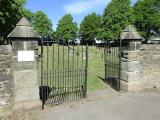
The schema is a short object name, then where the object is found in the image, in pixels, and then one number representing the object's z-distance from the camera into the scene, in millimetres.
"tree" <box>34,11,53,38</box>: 27690
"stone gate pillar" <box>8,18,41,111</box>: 3568
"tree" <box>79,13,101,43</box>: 27589
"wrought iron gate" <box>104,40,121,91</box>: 5140
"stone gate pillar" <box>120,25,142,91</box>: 4782
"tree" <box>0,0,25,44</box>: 7556
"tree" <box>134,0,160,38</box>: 22691
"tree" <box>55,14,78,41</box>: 27690
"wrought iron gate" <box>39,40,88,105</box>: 4253
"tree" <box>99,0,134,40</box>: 21793
